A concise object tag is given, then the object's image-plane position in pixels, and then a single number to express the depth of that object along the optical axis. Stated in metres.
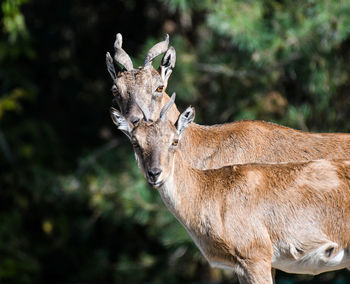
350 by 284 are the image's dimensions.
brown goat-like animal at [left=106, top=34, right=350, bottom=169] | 16.58
